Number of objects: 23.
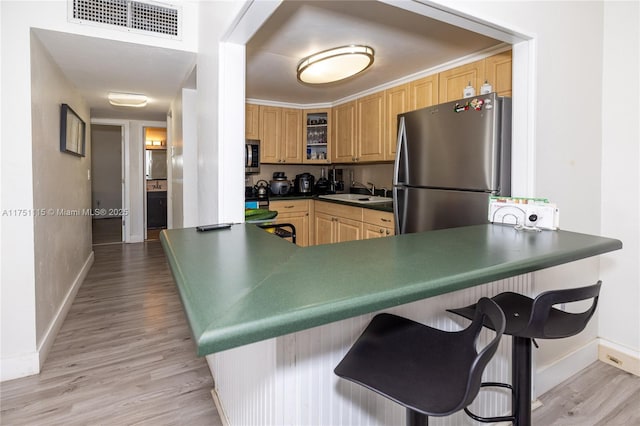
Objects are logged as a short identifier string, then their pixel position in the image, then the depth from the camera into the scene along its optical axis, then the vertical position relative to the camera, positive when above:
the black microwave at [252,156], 4.15 +0.51
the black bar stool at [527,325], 1.03 -0.40
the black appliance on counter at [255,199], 3.99 +0.00
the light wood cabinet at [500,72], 2.50 +0.93
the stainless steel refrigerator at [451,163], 2.06 +0.24
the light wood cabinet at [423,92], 3.13 +0.98
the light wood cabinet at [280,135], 4.50 +0.83
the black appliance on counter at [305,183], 4.80 +0.22
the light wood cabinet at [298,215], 4.29 -0.20
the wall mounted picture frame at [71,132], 2.88 +0.60
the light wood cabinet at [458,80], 2.73 +0.97
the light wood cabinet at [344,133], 4.20 +0.81
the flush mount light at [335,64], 2.38 +0.96
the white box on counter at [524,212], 1.59 -0.06
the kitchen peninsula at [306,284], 0.68 -0.20
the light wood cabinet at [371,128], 3.73 +0.78
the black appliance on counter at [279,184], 4.74 +0.20
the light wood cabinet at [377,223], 3.26 -0.23
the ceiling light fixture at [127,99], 3.78 +1.08
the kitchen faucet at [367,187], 4.50 +0.17
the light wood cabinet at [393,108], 3.43 +0.91
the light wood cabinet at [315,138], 4.71 +0.82
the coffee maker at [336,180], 4.98 +0.27
